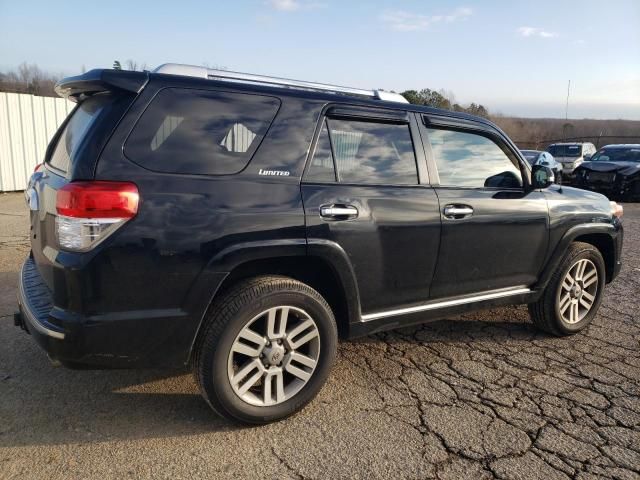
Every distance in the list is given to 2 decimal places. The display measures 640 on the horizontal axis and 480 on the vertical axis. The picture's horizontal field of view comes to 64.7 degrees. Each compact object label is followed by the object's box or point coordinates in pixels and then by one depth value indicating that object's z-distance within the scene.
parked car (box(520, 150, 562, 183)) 17.09
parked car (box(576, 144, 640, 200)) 14.29
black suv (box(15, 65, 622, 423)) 2.42
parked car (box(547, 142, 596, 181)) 20.49
